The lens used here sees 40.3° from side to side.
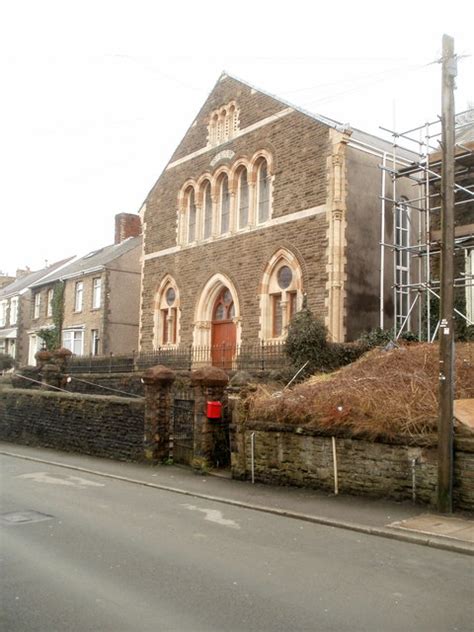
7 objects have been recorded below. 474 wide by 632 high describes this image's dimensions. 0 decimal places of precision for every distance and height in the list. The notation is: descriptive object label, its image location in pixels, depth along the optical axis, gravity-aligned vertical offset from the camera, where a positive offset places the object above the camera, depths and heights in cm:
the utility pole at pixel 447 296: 953 +109
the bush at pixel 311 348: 1794 +47
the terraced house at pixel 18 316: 4422 +303
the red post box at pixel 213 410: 1446 -105
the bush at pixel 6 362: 4122 -21
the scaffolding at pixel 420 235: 1884 +433
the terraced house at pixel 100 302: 3547 +337
